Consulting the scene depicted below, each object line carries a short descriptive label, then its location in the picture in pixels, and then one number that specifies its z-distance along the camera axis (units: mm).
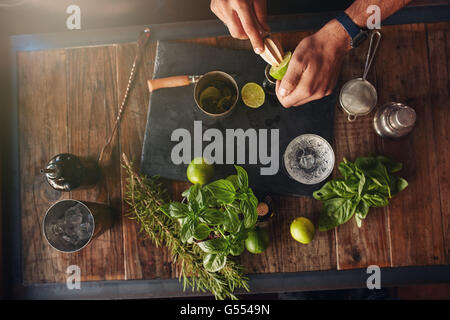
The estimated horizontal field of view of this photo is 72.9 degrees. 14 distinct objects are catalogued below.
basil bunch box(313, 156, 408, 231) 1087
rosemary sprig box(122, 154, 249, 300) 1145
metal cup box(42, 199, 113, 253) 1066
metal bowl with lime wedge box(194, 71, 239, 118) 1150
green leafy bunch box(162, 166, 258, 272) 899
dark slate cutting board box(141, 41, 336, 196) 1236
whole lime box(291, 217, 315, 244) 1146
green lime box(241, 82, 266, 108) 1226
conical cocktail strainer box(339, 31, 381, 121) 1186
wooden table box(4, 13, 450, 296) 1217
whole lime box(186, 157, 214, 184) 1116
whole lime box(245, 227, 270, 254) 1110
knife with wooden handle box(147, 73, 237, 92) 1239
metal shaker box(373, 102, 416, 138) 1069
